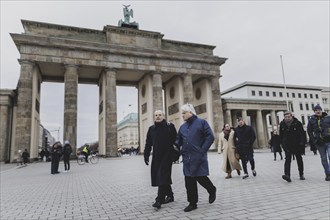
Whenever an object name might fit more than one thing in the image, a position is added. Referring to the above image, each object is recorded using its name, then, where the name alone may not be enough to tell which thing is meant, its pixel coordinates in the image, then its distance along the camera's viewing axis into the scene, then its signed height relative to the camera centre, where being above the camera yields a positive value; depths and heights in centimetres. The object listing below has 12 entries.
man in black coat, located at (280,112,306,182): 750 +10
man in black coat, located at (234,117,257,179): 879 +8
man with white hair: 471 -7
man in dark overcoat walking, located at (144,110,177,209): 516 -11
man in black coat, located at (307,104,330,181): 735 +27
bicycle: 2314 -69
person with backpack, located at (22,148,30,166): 2397 -17
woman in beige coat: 892 -36
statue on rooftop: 3831 +1936
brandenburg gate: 2931 +1077
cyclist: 2295 +6
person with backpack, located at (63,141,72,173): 1583 +10
